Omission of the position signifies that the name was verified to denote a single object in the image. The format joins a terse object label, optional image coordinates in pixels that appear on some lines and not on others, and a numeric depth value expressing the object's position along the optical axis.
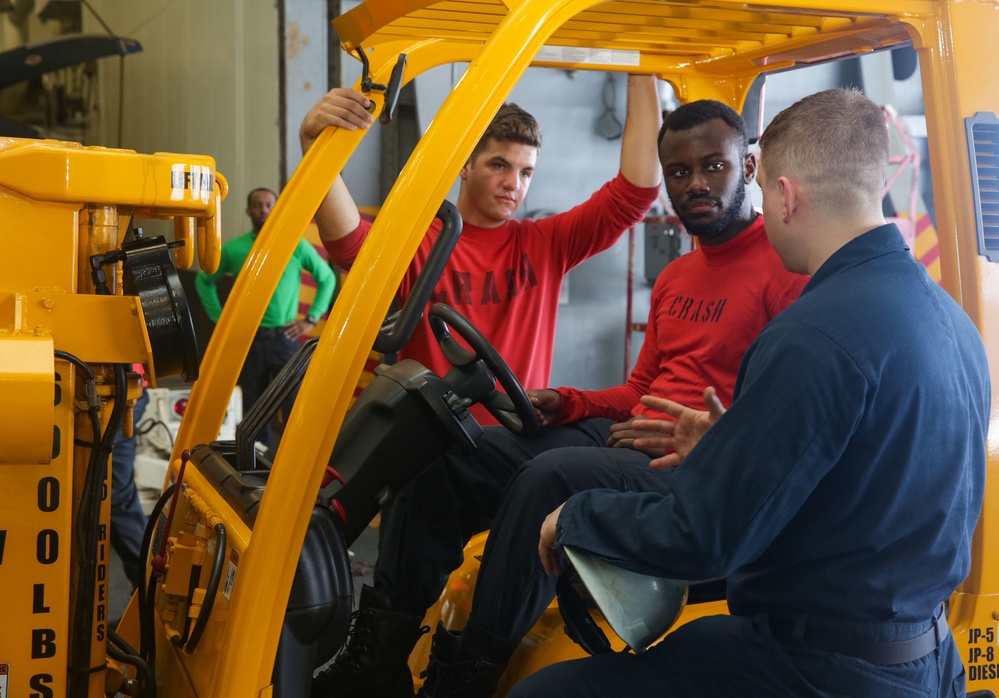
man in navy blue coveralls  1.56
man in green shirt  6.82
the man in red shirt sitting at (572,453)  2.31
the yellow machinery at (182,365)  1.83
